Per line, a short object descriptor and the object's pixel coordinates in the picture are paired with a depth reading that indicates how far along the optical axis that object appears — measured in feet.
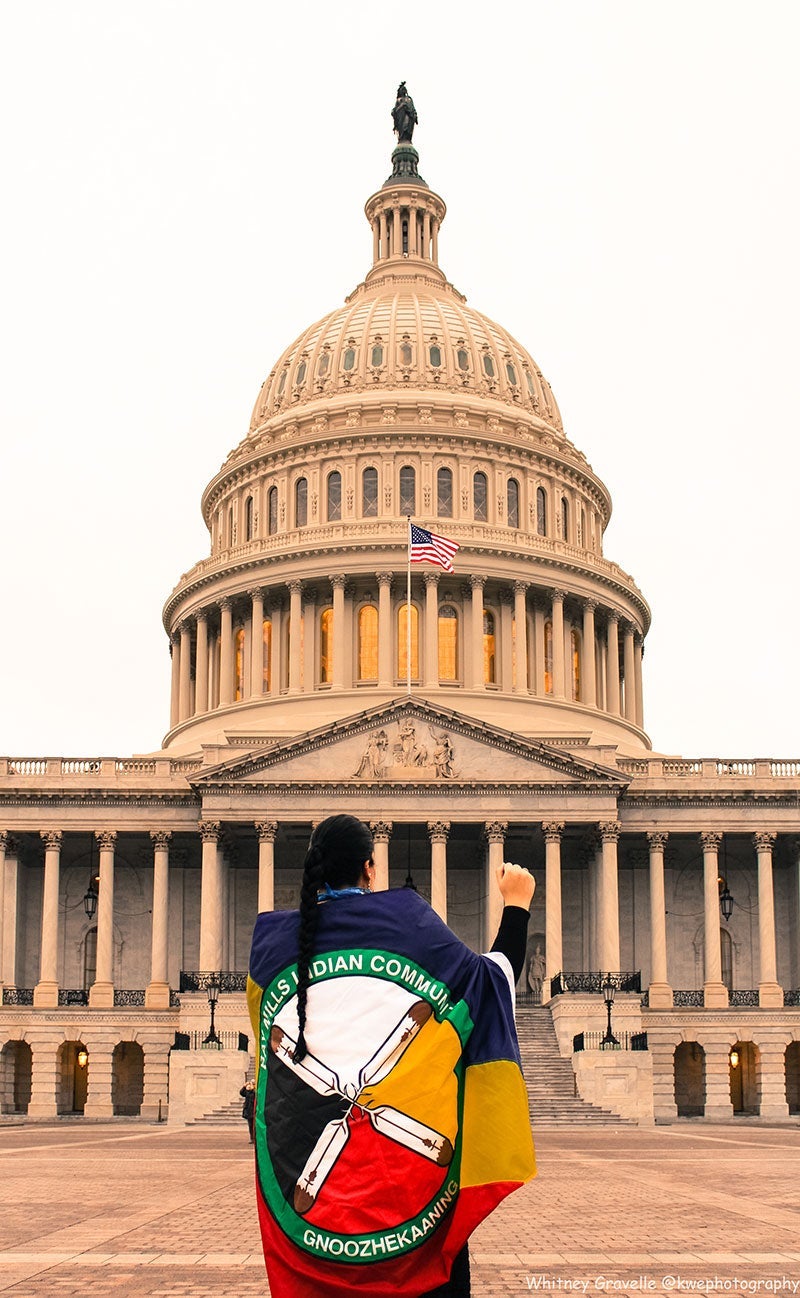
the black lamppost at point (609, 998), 194.29
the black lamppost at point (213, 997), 196.95
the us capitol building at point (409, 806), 232.53
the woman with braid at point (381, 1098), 23.06
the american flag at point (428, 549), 248.73
